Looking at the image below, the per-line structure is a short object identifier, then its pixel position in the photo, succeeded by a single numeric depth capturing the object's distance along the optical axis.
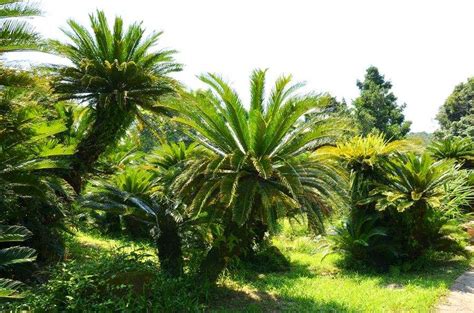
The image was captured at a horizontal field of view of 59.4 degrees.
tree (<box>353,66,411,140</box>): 27.30
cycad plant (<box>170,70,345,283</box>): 5.11
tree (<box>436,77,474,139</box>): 33.91
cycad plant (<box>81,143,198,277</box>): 5.73
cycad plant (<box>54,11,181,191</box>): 7.38
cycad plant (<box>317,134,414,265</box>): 8.00
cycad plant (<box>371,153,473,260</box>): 7.52
